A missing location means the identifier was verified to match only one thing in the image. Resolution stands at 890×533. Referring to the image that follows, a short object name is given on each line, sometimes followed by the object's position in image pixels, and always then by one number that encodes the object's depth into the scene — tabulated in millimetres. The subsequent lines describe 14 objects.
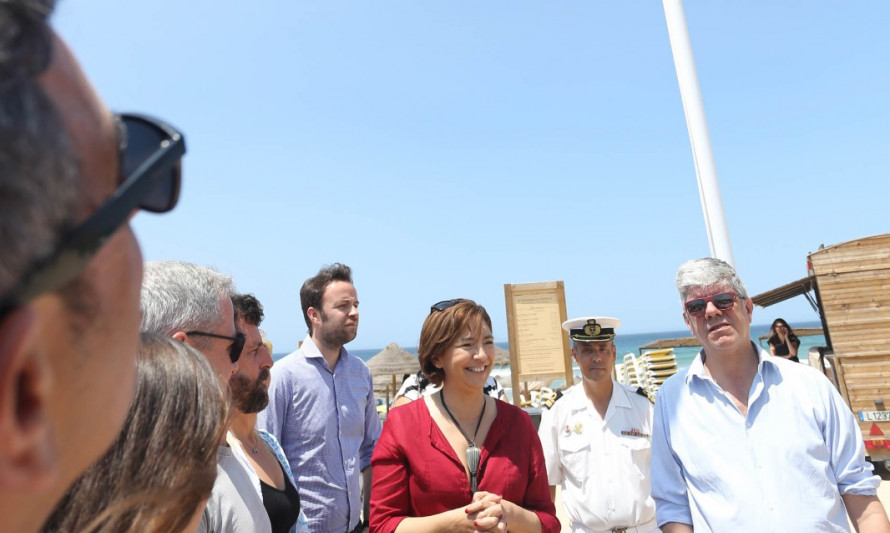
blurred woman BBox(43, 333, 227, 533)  915
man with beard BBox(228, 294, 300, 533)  2129
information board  7219
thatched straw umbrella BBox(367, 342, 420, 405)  18758
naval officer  3508
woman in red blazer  2523
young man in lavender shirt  3604
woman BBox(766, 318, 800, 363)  8962
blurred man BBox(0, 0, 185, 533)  417
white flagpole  5109
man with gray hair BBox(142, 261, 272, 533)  1661
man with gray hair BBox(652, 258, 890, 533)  2494
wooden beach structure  7020
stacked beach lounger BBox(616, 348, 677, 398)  11500
